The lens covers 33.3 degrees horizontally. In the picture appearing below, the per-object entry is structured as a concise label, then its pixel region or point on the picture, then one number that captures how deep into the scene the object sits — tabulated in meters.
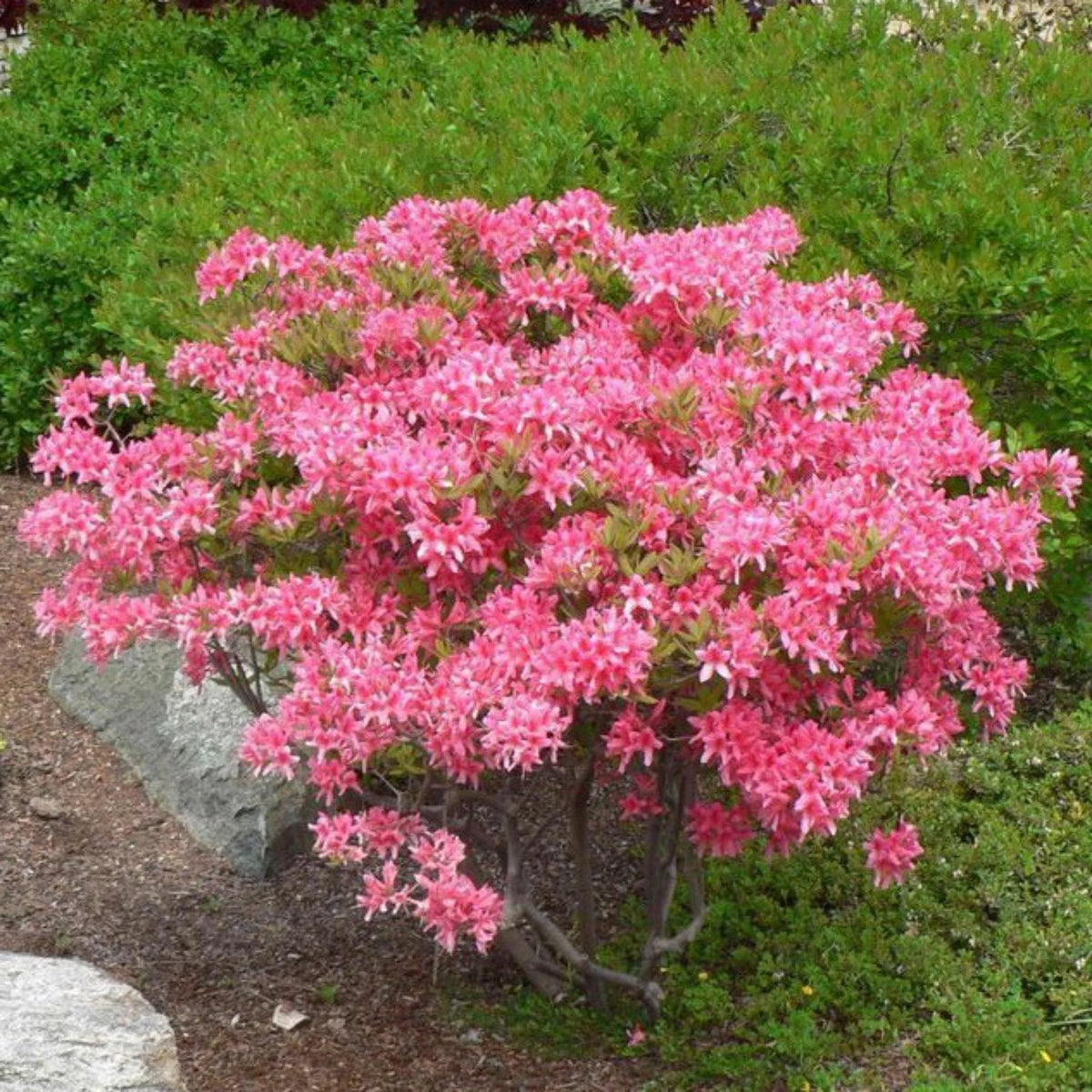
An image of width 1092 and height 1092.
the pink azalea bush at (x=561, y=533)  3.07
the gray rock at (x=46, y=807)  4.94
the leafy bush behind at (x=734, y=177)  4.84
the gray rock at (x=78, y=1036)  3.03
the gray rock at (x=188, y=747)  4.74
